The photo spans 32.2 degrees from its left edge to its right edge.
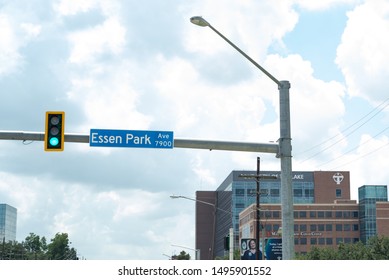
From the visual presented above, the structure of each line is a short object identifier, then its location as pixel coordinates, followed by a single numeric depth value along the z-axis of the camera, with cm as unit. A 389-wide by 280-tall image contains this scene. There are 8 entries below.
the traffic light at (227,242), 4506
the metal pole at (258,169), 4920
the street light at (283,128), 1964
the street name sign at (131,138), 2133
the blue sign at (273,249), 5475
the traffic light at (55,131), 2050
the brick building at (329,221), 16000
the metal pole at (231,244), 5020
